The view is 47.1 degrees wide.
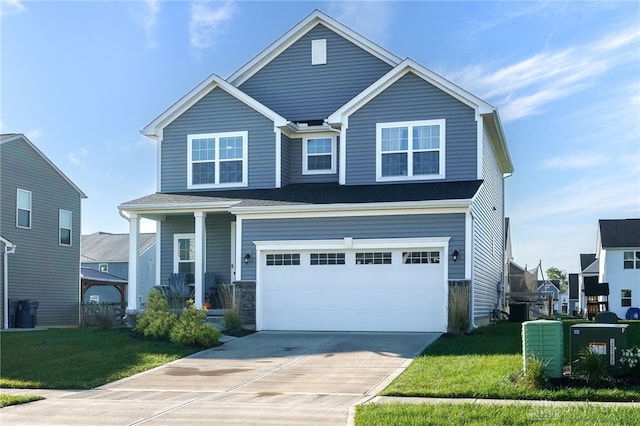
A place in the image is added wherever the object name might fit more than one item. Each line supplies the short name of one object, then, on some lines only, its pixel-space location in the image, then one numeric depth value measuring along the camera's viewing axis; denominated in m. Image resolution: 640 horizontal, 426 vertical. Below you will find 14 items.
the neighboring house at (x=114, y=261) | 46.00
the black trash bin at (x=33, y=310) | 25.84
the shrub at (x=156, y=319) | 17.56
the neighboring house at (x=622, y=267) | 48.28
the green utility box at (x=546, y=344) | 11.09
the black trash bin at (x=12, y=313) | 25.30
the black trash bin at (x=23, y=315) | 25.48
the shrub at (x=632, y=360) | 10.98
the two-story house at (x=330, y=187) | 19.36
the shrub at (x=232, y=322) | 19.27
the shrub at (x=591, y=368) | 10.86
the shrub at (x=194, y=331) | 16.97
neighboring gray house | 26.33
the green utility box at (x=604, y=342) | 11.12
